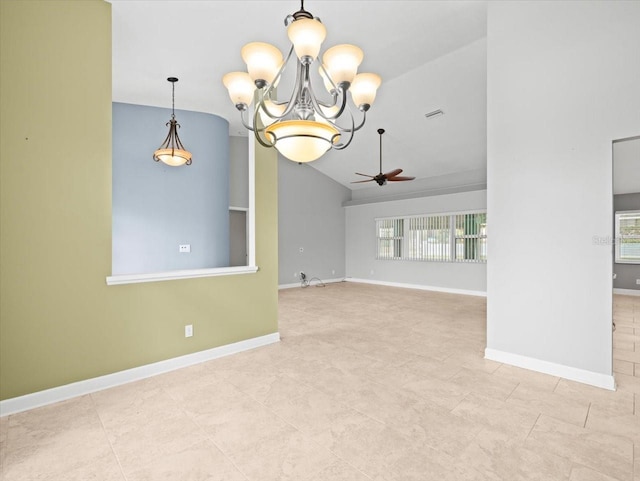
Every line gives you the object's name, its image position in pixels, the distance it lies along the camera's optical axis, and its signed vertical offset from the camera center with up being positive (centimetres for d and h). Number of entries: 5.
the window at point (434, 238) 749 +10
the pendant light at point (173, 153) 461 +126
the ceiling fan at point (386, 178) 605 +121
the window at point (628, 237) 709 +10
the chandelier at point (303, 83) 189 +105
